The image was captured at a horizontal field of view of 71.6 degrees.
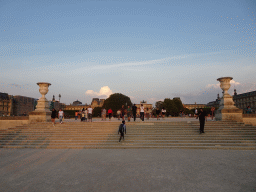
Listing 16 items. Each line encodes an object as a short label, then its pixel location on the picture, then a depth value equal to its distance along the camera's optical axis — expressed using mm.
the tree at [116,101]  73056
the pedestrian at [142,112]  17359
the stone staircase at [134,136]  10859
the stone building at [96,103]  142250
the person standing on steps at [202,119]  12609
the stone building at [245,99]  81212
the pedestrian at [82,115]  20444
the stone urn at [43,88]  18203
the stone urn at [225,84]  16544
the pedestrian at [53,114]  15094
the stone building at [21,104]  89081
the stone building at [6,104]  85062
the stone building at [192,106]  157975
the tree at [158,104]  77562
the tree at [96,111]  86850
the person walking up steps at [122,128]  11259
